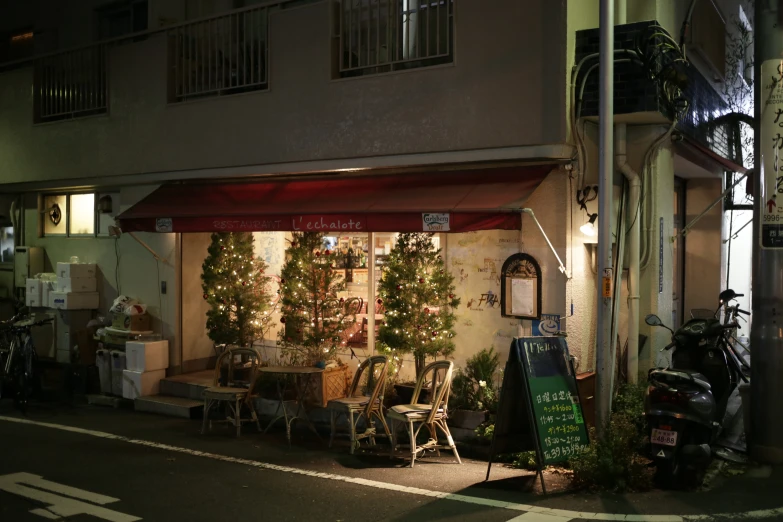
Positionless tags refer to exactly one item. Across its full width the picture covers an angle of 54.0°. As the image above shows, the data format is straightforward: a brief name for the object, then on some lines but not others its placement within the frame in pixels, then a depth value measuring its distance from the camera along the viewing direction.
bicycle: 11.93
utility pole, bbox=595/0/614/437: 7.96
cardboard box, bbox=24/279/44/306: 14.89
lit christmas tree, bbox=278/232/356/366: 11.56
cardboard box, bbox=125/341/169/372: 12.83
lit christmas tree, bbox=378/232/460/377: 10.47
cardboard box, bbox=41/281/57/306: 14.80
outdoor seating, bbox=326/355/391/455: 9.57
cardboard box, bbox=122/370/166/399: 12.76
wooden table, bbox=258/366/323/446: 10.33
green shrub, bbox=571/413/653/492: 7.45
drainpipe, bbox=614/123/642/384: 9.77
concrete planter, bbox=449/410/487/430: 9.66
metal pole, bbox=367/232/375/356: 11.99
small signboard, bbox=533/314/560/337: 9.71
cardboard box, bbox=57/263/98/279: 14.42
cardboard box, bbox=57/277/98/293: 14.39
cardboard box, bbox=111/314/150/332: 13.39
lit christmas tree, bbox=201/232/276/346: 12.63
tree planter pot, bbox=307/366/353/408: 10.97
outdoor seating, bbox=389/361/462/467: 8.87
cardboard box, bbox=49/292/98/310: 14.35
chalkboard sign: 7.75
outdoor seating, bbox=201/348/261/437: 10.43
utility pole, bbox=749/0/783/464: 8.30
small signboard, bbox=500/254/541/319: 9.94
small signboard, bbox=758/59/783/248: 8.30
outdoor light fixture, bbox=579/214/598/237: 9.94
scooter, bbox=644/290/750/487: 7.39
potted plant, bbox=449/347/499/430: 9.73
